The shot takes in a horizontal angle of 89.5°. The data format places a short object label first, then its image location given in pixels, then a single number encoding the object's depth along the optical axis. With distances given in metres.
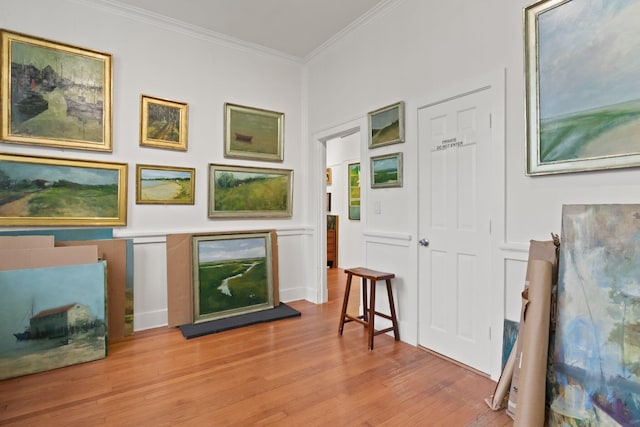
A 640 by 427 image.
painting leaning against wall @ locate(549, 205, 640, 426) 1.57
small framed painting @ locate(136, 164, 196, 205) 3.42
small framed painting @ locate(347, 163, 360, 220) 6.36
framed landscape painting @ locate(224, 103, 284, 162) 3.97
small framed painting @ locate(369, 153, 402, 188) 3.11
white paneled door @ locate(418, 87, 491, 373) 2.45
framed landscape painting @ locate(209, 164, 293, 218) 3.88
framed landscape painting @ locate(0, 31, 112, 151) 2.84
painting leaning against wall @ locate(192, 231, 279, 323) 3.61
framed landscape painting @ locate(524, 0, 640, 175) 1.75
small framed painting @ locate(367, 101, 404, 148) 3.07
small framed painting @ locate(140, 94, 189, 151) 3.43
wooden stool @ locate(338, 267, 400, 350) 2.92
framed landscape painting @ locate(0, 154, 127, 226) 2.84
